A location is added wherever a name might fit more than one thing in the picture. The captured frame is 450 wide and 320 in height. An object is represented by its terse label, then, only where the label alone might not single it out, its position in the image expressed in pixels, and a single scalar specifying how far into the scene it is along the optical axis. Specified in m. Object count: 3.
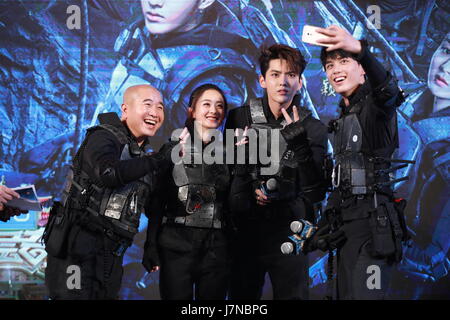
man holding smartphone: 2.91
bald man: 3.21
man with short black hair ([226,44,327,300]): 3.52
